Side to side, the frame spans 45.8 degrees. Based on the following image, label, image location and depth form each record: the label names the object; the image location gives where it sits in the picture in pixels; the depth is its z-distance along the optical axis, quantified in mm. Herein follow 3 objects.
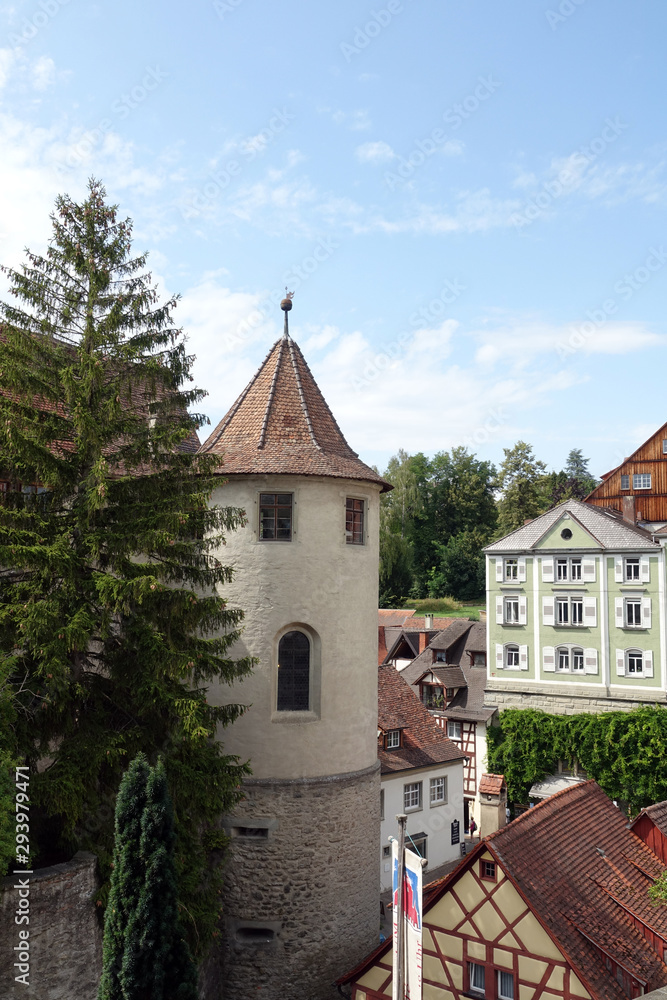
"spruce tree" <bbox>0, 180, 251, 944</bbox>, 11031
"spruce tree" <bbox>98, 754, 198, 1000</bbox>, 10188
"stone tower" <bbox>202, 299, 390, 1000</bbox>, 15039
